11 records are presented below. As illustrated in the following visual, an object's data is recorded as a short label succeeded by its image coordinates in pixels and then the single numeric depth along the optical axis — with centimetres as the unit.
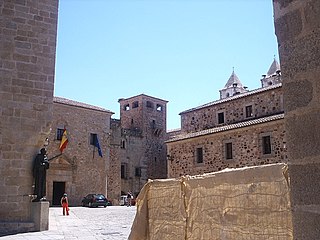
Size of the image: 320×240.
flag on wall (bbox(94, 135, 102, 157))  2894
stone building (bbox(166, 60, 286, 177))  1988
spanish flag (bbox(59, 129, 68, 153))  2277
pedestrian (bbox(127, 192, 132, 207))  2941
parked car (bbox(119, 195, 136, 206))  3071
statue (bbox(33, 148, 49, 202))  963
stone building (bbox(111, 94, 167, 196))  3522
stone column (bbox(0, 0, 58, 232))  944
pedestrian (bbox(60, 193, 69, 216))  1580
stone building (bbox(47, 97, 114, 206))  2688
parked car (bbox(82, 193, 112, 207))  2411
